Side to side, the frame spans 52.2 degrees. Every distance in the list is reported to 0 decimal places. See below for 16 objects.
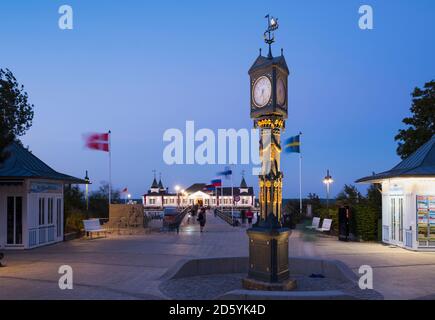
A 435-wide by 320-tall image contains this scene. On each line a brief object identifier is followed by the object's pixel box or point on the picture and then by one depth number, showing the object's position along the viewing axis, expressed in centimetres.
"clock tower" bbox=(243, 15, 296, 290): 1034
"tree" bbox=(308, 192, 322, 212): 3831
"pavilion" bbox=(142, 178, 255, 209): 10865
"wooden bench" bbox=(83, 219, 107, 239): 2400
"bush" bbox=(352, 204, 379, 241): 2315
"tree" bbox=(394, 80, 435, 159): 3278
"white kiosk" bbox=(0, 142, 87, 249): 1948
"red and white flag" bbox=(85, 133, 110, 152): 3056
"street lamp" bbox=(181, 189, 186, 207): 11074
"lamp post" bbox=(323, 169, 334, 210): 3634
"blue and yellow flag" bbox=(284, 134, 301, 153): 3305
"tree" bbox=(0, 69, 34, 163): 3064
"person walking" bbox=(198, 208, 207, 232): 2909
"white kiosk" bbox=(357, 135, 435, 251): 1916
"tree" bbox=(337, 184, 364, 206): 2812
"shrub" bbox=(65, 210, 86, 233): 2547
